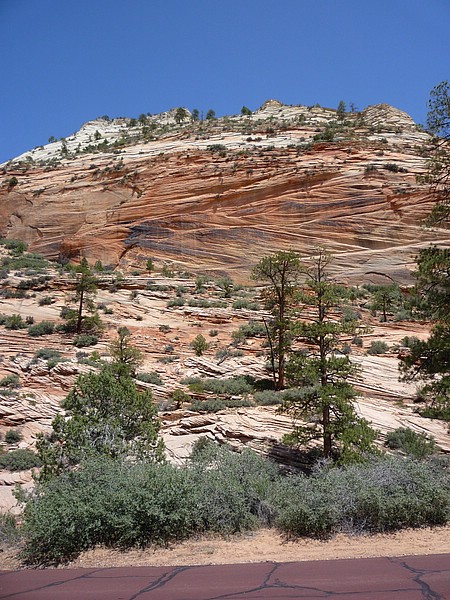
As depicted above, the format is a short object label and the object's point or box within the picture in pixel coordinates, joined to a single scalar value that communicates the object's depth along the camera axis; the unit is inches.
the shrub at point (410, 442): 458.0
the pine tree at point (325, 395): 435.0
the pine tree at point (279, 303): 693.3
